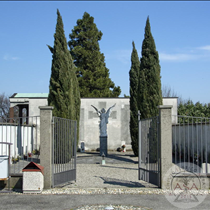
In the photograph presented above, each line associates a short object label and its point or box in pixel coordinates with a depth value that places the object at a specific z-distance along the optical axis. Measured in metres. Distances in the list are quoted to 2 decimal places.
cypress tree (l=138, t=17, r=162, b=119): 15.64
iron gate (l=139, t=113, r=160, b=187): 8.80
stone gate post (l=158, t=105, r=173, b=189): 8.45
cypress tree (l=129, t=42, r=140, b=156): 18.11
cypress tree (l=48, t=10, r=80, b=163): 15.48
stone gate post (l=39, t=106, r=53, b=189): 8.62
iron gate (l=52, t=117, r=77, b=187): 8.80
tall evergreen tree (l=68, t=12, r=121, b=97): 36.16
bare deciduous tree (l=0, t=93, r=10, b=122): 50.98
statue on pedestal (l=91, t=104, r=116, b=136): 19.70
